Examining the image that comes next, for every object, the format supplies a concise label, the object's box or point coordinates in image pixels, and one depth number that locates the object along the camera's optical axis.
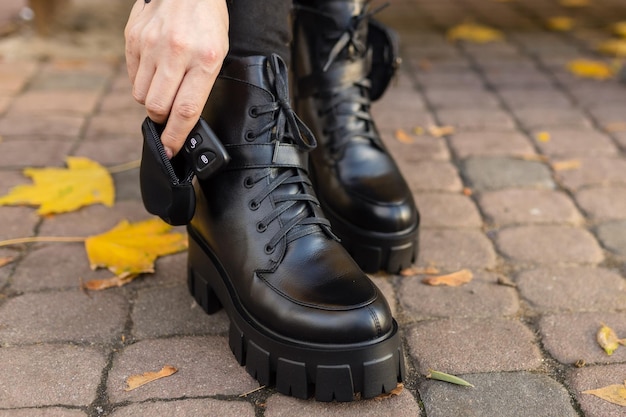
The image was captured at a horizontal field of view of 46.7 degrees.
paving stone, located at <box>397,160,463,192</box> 2.22
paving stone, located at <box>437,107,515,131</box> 2.67
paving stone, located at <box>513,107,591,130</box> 2.68
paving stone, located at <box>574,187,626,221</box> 2.07
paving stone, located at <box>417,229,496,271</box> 1.82
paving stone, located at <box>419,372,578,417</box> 1.30
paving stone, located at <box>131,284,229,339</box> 1.53
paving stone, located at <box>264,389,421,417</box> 1.29
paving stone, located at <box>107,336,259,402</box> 1.34
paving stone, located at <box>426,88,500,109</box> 2.87
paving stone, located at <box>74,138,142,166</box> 2.33
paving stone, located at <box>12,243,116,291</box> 1.69
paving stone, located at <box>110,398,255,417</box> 1.29
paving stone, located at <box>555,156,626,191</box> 2.26
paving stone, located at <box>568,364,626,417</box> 1.31
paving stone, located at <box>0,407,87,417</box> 1.27
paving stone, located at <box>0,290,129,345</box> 1.50
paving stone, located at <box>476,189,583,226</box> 2.04
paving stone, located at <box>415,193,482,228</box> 2.02
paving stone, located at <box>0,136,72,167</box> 2.28
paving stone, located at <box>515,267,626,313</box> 1.65
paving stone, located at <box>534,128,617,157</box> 2.46
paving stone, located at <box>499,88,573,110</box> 2.86
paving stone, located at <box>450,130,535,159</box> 2.45
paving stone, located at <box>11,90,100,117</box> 2.68
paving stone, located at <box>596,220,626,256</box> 1.90
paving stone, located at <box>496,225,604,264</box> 1.85
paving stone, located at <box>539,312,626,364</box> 1.47
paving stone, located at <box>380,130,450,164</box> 2.41
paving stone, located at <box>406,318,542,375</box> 1.43
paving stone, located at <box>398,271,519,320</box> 1.62
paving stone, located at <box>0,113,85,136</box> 2.49
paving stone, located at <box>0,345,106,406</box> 1.31
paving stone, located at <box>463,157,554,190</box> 2.24
